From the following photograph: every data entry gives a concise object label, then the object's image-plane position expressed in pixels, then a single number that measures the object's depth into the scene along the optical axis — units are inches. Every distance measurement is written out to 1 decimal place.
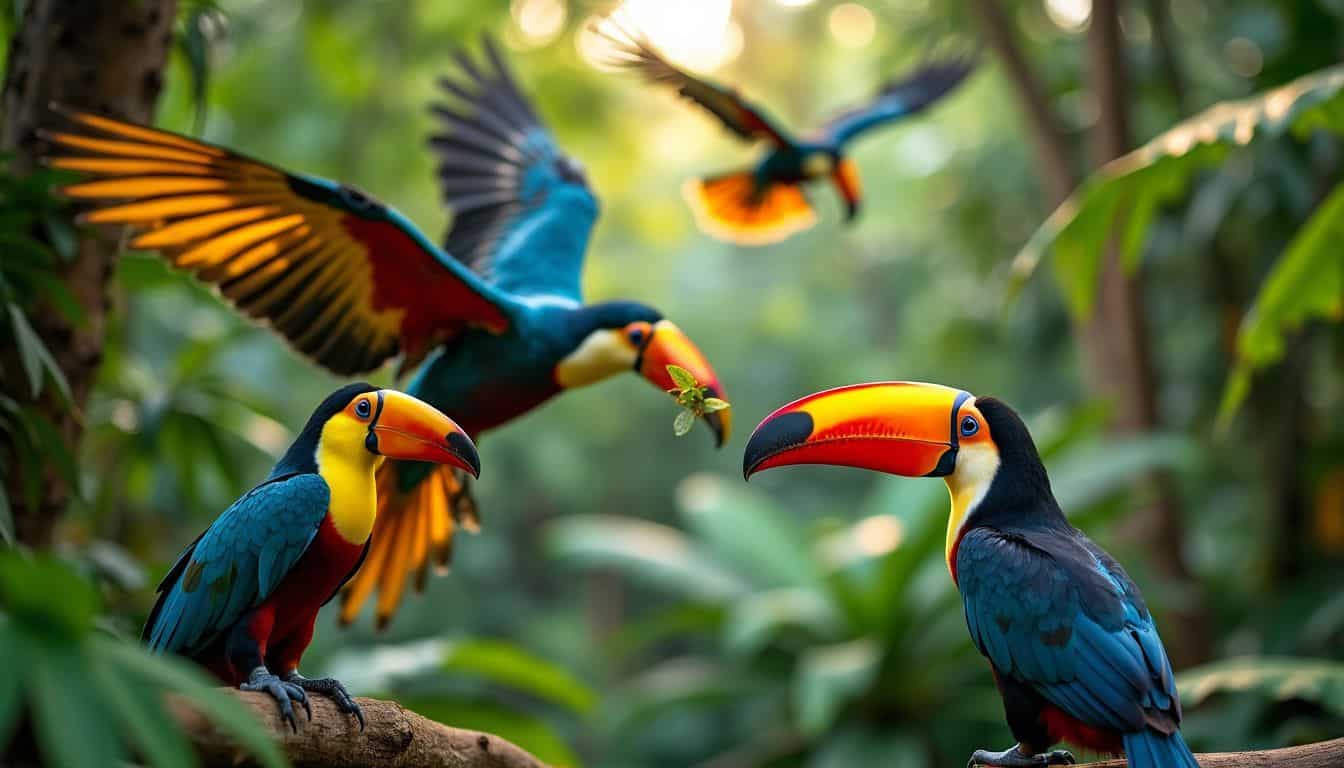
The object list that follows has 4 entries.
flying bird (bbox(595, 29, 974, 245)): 223.1
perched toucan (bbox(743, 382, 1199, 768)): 96.4
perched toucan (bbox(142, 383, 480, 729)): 92.1
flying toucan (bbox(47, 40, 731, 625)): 116.0
